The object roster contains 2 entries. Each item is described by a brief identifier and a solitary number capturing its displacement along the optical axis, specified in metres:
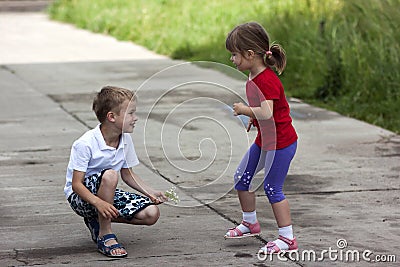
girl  10.96
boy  11.05
